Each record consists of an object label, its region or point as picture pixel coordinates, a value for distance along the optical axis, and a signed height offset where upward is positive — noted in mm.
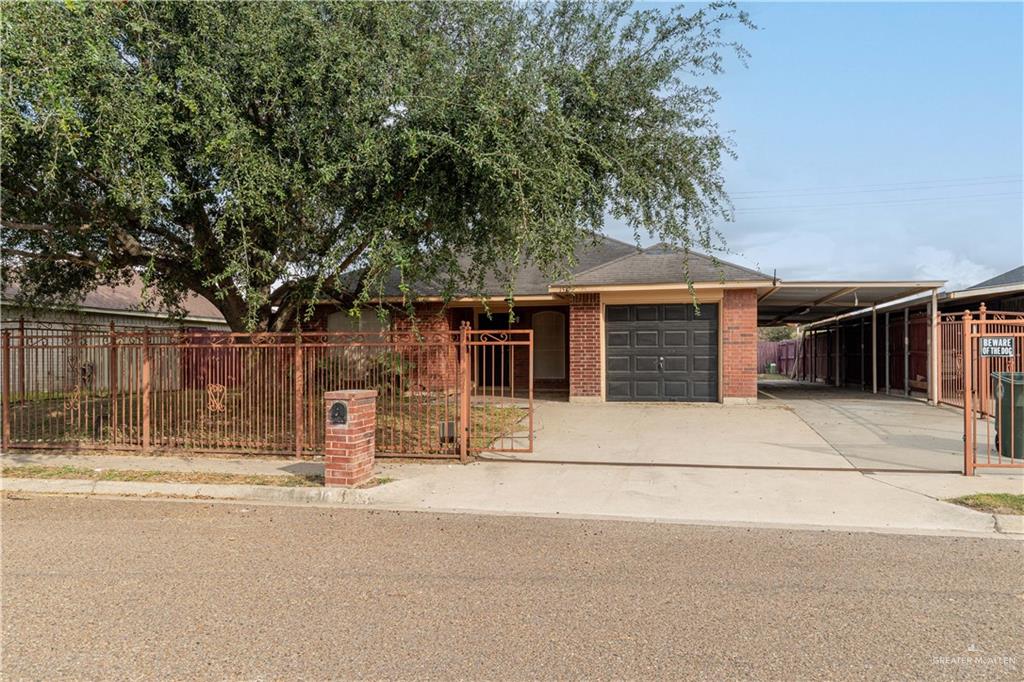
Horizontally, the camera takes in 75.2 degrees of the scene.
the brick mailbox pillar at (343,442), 7582 -1181
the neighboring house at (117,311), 13422 +803
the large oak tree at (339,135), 7594 +2515
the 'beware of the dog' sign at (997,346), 7988 -134
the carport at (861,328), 16297 +238
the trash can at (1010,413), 8688 -1024
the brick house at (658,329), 15336 +194
